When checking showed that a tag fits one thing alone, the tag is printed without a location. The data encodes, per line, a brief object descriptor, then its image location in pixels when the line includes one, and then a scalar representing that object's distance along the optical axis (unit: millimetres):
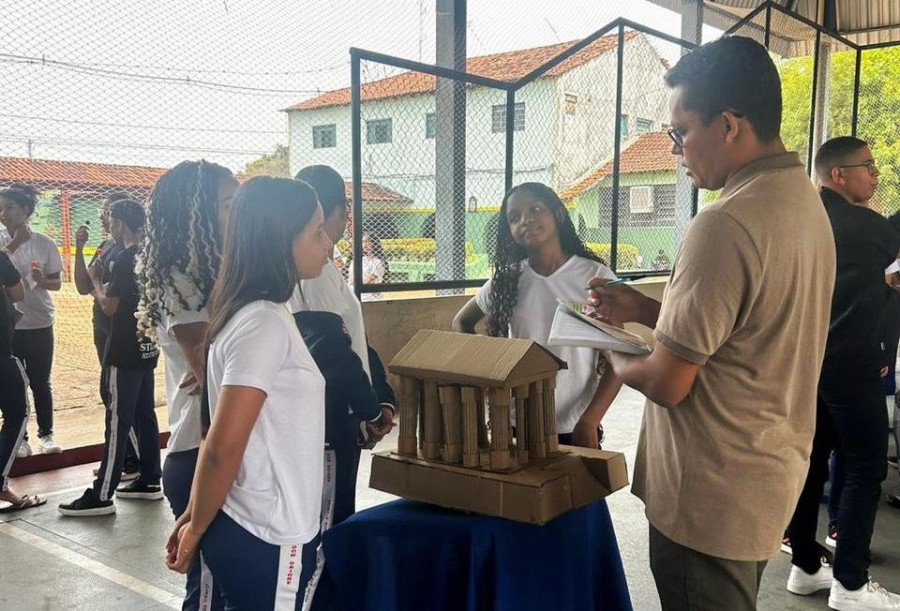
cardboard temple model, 1657
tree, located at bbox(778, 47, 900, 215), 9484
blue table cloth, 1724
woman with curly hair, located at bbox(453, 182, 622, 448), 2504
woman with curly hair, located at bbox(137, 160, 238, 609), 2100
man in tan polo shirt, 1312
